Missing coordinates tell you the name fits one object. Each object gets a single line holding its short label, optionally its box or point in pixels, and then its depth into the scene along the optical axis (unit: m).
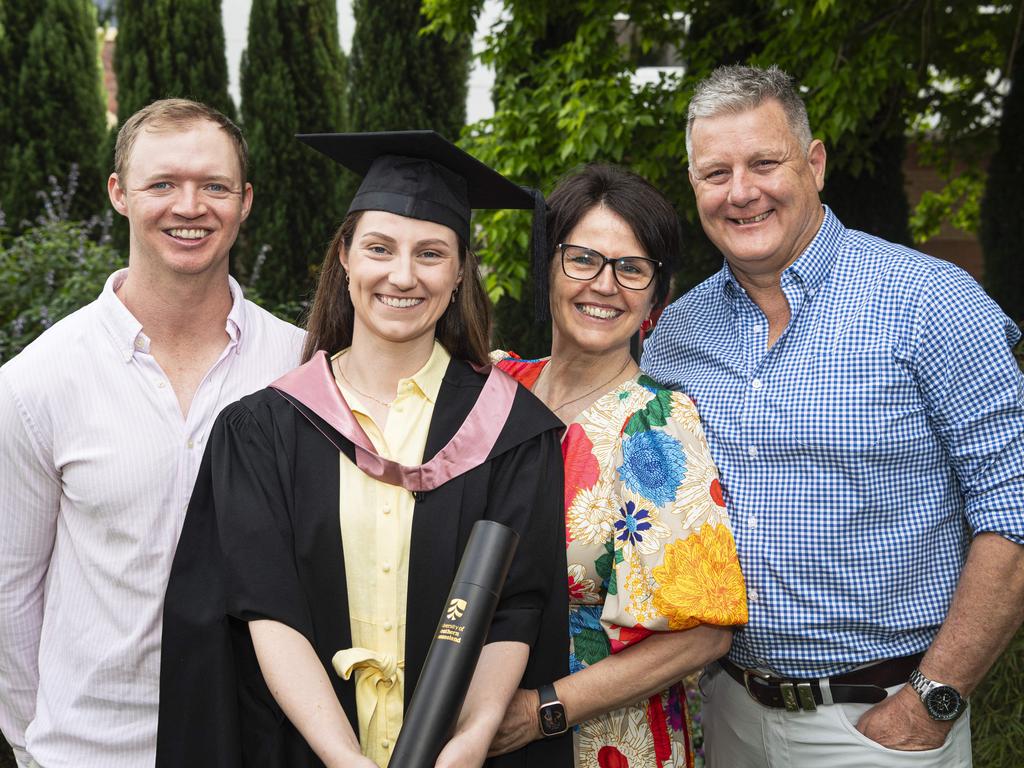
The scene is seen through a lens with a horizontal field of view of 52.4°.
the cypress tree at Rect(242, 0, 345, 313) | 9.78
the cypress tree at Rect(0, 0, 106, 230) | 9.98
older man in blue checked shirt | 2.36
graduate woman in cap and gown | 2.06
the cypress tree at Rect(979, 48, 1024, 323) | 8.96
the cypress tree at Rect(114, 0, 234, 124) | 9.44
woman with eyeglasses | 2.24
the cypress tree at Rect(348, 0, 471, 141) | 10.21
